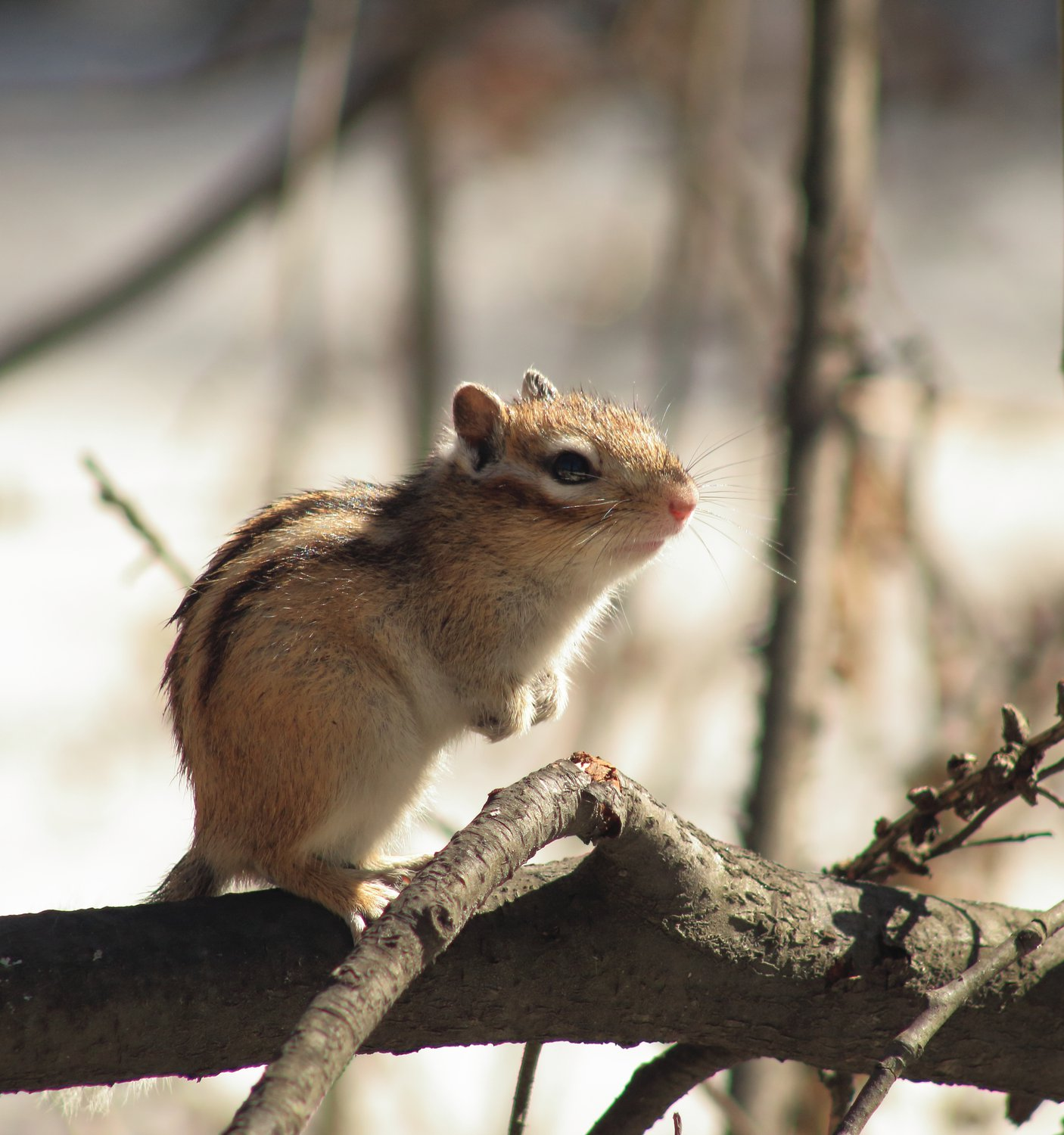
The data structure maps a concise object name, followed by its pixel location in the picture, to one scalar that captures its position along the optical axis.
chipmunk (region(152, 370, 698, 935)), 2.64
